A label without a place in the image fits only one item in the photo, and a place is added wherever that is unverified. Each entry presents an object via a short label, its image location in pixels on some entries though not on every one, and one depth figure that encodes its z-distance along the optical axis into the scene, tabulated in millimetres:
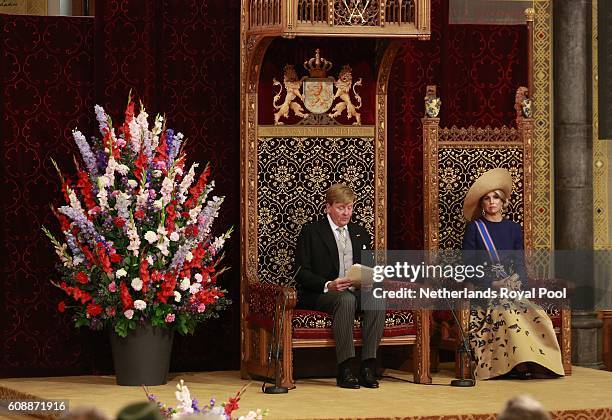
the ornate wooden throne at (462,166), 12396
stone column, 13561
